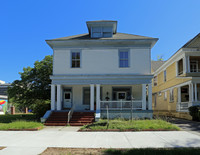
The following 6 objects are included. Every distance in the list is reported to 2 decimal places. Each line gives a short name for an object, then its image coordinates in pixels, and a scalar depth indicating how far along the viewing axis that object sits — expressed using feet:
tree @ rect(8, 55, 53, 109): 65.57
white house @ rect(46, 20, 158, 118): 51.98
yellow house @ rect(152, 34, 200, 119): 57.93
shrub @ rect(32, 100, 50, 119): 52.60
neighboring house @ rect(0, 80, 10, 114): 103.81
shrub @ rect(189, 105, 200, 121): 49.24
